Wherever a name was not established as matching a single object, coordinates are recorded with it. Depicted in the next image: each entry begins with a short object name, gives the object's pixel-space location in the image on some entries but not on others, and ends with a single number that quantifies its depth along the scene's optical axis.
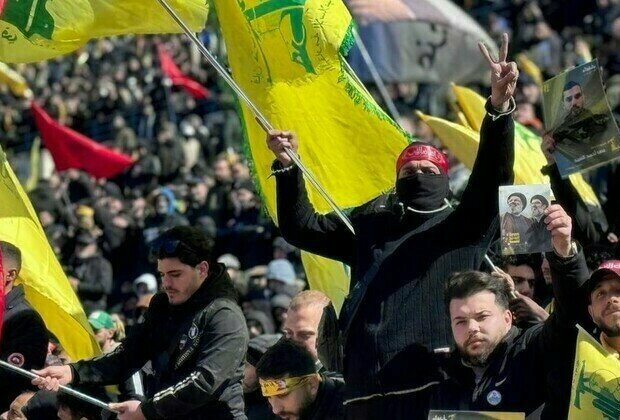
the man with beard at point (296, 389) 13.36
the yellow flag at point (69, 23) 16.72
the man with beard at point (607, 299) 11.30
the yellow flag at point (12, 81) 27.66
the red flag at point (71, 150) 32.66
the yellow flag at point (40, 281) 17.12
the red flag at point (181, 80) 45.78
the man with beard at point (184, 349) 13.91
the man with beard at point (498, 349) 11.61
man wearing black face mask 12.44
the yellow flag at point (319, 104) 16.03
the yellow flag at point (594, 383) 11.09
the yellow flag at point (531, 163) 17.86
